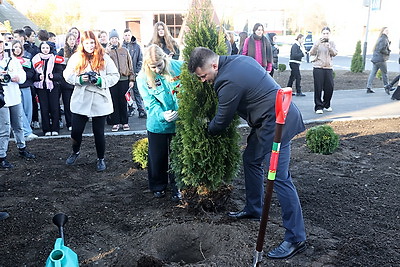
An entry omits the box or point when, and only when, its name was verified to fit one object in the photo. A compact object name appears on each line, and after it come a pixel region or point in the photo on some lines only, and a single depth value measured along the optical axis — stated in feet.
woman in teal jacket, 14.30
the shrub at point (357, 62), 59.60
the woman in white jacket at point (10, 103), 20.52
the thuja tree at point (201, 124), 13.26
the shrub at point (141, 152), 19.69
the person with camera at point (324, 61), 30.42
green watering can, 9.68
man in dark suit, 11.65
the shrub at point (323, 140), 21.47
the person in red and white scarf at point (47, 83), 26.35
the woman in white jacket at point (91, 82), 18.75
